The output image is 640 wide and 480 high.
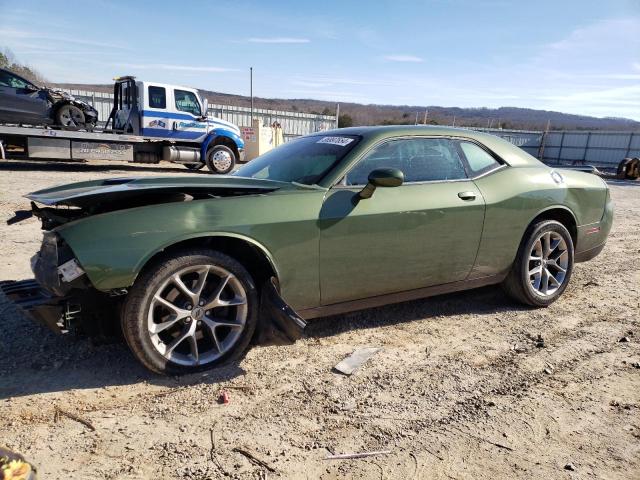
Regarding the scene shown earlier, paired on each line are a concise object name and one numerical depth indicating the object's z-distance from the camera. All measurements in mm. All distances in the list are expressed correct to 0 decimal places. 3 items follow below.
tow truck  12867
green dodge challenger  2643
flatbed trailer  12641
